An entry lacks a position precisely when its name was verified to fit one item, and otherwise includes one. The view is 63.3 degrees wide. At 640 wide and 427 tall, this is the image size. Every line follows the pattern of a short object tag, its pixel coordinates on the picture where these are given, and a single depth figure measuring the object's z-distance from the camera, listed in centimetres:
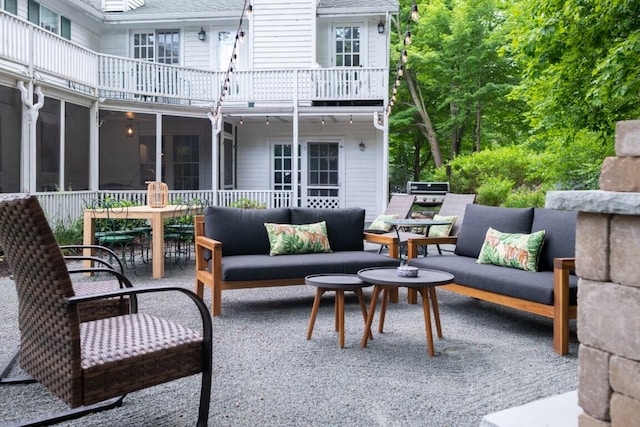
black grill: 1213
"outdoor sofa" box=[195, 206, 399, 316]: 455
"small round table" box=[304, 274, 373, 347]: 365
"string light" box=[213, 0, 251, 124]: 1032
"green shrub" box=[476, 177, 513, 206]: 1202
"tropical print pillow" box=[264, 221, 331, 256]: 518
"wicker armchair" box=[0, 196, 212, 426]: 189
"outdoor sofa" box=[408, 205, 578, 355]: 355
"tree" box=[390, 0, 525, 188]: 1688
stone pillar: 149
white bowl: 369
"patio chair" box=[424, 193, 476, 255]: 727
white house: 1138
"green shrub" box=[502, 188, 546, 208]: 1141
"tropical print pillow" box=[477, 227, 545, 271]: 430
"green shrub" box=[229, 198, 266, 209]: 1128
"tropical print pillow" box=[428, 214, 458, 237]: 720
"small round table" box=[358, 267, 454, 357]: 347
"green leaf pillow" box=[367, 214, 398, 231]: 811
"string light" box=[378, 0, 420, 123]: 576
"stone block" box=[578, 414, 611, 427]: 158
